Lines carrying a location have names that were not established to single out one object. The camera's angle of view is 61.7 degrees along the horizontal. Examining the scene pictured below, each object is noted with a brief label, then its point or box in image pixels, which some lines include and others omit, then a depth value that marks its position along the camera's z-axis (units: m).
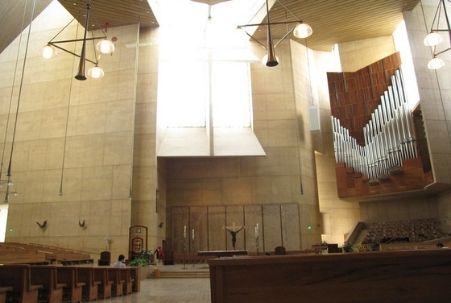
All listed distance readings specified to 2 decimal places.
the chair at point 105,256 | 10.65
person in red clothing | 13.39
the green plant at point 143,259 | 11.57
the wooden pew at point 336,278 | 2.55
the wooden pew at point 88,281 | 5.79
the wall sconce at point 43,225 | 13.27
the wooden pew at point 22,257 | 7.33
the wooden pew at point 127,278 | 7.15
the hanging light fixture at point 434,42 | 7.98
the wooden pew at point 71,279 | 5.31
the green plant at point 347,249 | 10.72
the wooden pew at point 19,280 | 4.18
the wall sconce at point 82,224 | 13.02
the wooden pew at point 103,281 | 6.16
